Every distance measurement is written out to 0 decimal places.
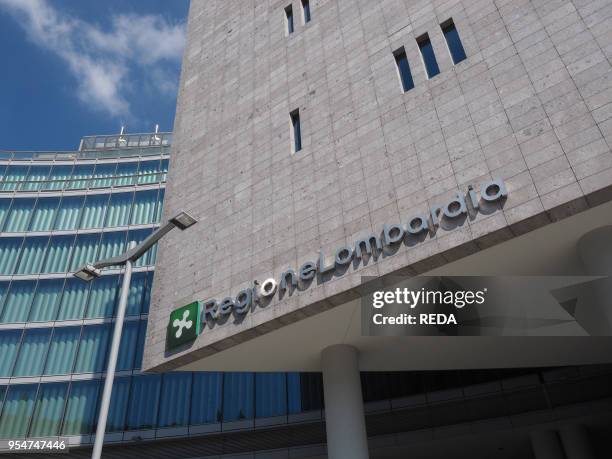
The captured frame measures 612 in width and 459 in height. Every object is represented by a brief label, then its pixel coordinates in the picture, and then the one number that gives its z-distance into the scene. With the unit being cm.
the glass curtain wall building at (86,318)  2939
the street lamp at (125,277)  1248
